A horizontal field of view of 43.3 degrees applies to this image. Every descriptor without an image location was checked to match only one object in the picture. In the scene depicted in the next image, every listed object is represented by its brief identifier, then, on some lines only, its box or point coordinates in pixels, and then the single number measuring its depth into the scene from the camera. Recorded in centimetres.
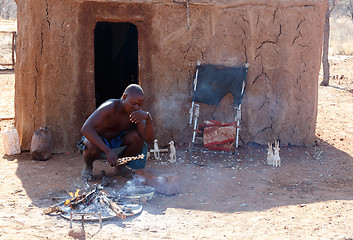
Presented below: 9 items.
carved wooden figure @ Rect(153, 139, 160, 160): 643
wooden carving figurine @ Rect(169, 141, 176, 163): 621
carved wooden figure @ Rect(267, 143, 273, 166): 625
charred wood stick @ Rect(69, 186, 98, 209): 415
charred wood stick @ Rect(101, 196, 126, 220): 404
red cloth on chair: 630
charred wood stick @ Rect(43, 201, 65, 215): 420
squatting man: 486
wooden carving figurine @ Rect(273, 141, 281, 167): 621
